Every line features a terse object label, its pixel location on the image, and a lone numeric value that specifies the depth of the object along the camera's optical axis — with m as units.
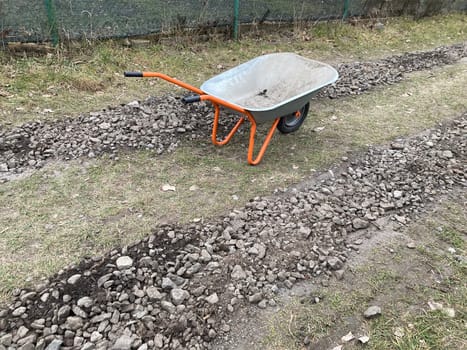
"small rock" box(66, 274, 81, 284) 2.17
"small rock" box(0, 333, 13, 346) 1.88
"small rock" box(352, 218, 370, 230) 2.70
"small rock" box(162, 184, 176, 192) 3.03
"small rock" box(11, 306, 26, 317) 2.00
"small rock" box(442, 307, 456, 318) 2.12
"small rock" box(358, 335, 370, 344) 1.99
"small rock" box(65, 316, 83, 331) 1.95
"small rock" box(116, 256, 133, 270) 2.28
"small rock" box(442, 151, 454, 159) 3.58
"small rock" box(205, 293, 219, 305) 2.11
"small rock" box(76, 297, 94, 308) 2.04
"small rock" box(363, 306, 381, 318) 2.11
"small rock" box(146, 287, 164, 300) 2.11
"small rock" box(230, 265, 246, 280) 2.26
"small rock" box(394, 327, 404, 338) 2.01
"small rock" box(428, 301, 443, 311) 2.17
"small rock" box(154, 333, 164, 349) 1.90
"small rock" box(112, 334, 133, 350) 1.87
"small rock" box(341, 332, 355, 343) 2.00
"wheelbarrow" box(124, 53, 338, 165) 3.38
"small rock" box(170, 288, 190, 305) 2.10
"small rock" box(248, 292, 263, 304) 2.15
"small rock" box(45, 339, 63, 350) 1.86
